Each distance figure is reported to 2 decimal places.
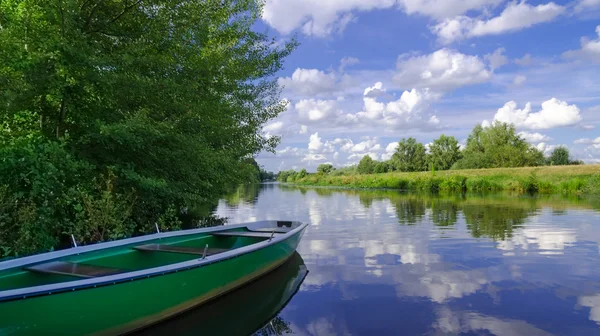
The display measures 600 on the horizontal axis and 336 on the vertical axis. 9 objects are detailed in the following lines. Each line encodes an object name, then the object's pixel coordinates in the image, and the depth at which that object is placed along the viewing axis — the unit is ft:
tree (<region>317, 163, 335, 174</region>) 393.09
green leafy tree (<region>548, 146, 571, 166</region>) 263.64
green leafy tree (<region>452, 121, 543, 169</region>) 214.48
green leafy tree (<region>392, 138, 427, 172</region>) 281.74
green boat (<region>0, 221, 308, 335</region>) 14.62
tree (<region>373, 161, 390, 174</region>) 313.71
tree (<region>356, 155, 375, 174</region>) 347.87
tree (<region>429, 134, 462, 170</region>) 268.82
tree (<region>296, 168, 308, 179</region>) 352.49
